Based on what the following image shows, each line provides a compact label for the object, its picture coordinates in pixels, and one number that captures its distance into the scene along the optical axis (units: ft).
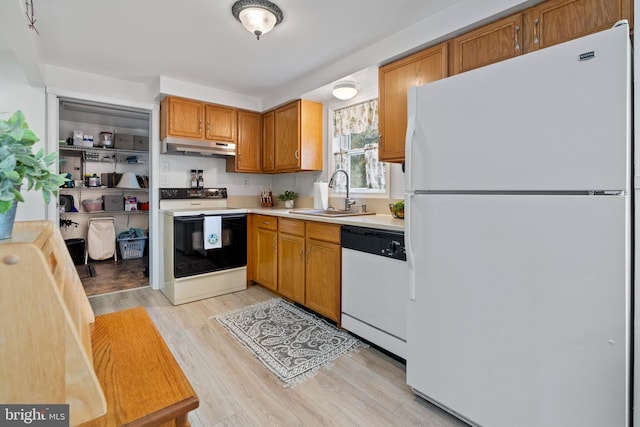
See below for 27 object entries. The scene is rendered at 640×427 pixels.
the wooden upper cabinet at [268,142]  13.02
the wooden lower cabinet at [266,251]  10.81
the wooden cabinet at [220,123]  12.09
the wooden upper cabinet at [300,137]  11.71
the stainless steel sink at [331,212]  10.01
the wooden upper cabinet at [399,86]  7.32
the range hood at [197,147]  11.17
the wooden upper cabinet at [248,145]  12.99
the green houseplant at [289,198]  13.15
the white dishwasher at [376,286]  6.75
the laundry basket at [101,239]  16.74
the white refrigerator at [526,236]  3.62
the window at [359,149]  10.41
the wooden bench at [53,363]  1.92
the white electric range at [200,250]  10.39
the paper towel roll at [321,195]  11.33
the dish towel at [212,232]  10.65
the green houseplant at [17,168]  1.95
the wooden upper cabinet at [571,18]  5.02
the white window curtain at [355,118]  10.41
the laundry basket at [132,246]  17.30
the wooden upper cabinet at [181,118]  11.24
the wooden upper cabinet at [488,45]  6.07
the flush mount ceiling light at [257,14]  6.68
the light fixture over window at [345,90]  9.86
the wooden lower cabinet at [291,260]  9.58
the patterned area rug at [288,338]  6.82
